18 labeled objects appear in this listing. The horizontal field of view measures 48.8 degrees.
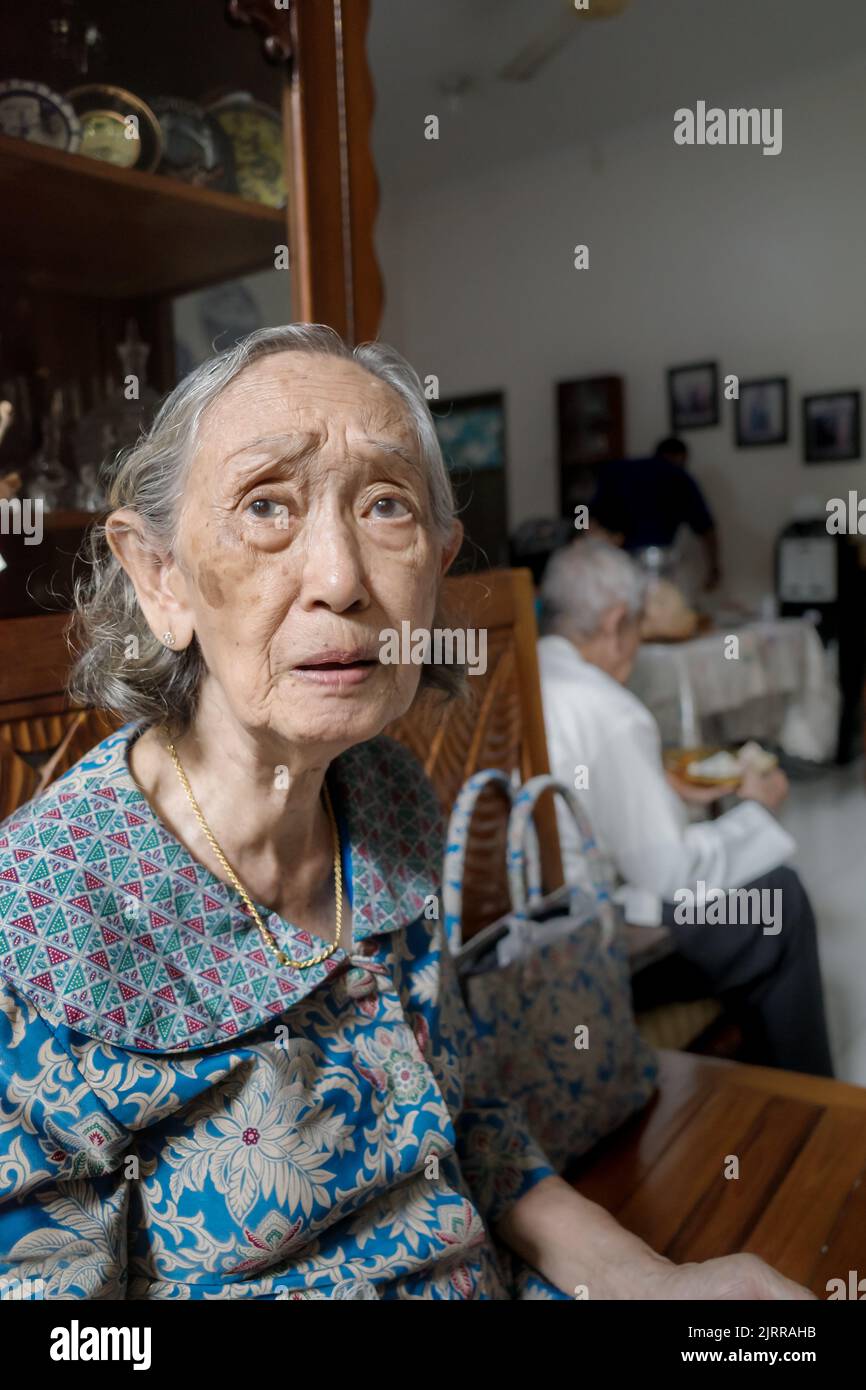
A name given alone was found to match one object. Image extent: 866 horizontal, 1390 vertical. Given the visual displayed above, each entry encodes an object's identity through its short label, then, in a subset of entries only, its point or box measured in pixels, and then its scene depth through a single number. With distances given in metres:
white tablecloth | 2.53
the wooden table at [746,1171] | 0.97
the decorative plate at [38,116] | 1.01
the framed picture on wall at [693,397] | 2.69
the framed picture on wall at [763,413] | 2.59
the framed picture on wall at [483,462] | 2.82
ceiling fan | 2.40
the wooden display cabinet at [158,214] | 1.04
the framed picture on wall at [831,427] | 2.51
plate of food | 2.19
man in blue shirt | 2.64
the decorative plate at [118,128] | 1.07
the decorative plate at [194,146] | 1.15
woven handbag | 1.12
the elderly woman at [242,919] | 0.59
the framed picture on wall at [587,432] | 2.74
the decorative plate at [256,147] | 1.20
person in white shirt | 1.82
